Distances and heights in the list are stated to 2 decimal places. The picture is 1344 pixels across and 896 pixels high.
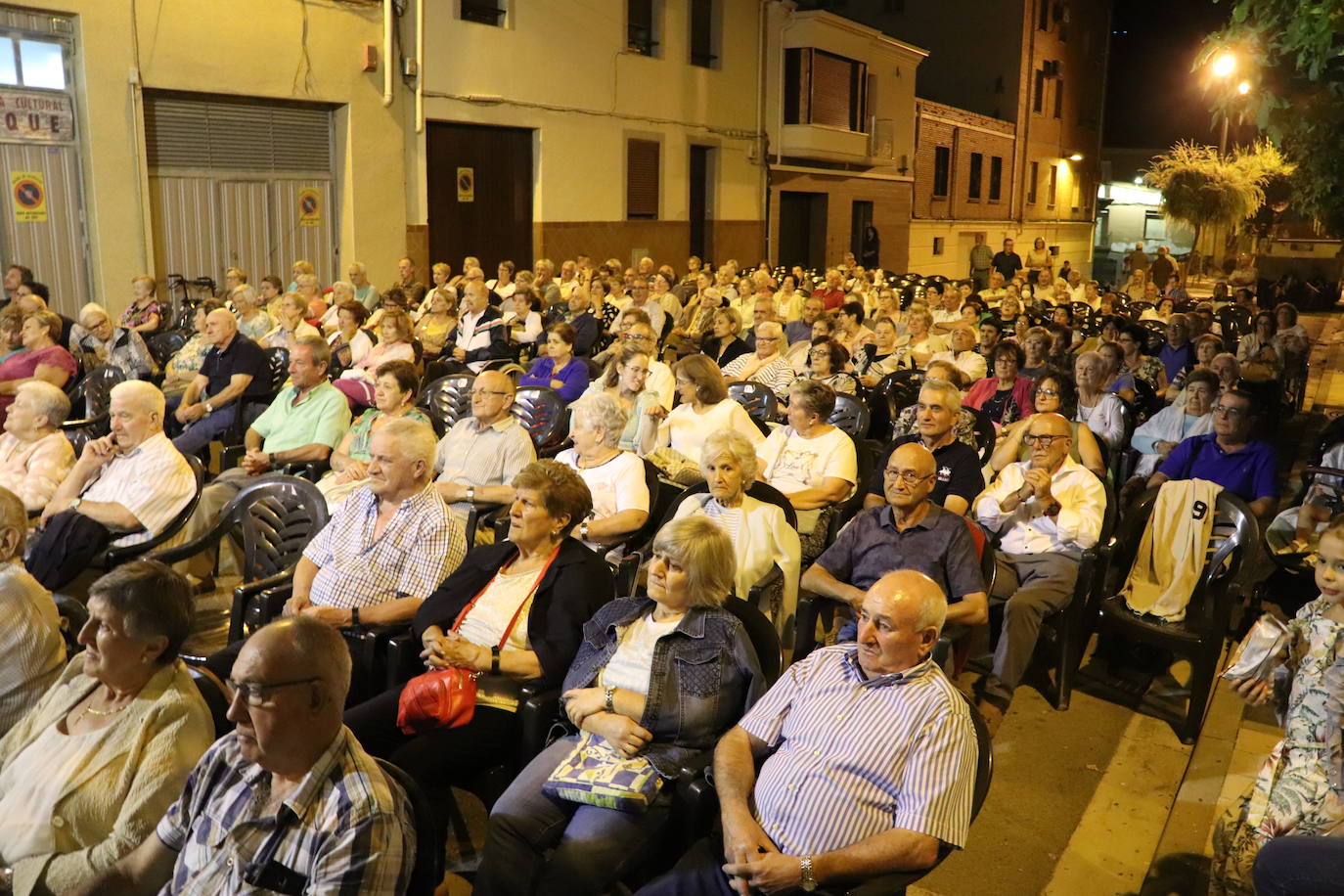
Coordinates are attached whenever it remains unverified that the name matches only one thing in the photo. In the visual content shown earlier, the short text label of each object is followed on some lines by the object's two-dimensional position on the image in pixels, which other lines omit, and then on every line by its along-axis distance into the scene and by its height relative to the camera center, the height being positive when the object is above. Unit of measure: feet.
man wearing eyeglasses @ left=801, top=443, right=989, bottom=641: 13.47 -3.50
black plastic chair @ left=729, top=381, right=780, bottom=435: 23.02 -3.05
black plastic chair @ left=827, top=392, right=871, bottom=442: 21.71 -3.14
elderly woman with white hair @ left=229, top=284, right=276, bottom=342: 33.15 -2.12
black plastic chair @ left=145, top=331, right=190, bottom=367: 31.22 -2.85
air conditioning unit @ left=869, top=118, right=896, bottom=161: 86.38 +8.91
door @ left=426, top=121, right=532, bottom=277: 53.47 +2.63
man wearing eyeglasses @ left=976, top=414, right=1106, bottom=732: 14.62 -3.80
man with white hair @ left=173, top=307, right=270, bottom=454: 23.63 -2.91
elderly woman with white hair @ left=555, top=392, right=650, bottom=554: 15.79 -3.16
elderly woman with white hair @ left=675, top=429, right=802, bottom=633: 14.16 -3.37
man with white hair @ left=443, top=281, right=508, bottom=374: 31.78 -2.44
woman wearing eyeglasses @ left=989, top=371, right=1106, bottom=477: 17.84 -2.90
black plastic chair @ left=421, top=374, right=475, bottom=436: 23.04 -3.12
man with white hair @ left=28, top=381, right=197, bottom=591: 15.33 -3.52
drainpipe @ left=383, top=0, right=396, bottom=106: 47.50 +8.36
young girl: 9.33 -4.10
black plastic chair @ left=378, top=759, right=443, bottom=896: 7.37 -3.93
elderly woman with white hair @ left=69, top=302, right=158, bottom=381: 28.30 -2.65
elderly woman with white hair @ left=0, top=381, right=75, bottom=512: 16.69 -3.10
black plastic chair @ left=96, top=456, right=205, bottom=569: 15.61 -4.21
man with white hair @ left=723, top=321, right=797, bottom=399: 25.00 -2.55
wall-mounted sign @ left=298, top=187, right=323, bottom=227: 47.85 +1.55
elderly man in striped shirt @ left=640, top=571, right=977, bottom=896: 8.63 -4.17
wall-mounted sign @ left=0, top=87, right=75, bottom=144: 37.60 +4.13
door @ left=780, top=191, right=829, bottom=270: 82.12 +1.51
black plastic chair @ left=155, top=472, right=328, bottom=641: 15.23 -3.73
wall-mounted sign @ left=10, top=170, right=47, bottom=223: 38.32 +1.49
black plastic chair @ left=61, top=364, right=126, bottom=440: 24.44 -3.20
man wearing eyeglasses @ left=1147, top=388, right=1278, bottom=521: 17.57 -3.10
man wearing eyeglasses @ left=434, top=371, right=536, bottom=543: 17.49 -3.14
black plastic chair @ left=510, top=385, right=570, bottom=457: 21.84 -3.27
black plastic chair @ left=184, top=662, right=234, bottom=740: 9.29 -3.69
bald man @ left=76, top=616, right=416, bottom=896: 7.04 -3.52
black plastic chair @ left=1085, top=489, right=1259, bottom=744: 14.24 -4.67
